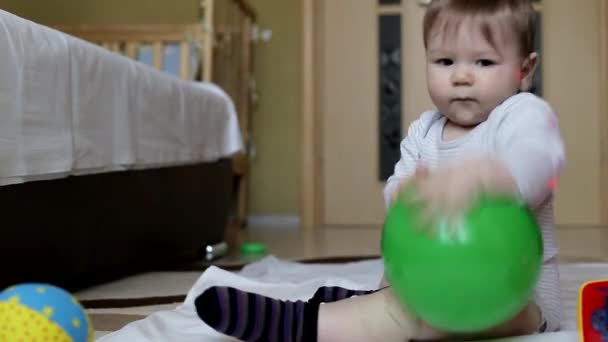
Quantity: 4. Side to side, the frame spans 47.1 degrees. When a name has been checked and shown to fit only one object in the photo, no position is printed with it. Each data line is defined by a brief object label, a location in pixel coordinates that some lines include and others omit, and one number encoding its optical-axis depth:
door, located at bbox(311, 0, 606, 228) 3.00
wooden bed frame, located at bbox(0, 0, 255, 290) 1.20
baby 0.69
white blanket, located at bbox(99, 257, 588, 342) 0.87
